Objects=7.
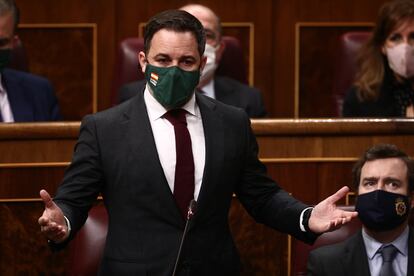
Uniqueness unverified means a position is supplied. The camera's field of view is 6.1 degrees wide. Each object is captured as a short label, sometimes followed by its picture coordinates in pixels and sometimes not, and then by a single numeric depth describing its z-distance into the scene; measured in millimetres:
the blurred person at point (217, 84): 11982
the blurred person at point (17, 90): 11631
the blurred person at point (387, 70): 11911
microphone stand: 10208
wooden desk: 11212
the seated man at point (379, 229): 10804
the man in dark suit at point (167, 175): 10339
